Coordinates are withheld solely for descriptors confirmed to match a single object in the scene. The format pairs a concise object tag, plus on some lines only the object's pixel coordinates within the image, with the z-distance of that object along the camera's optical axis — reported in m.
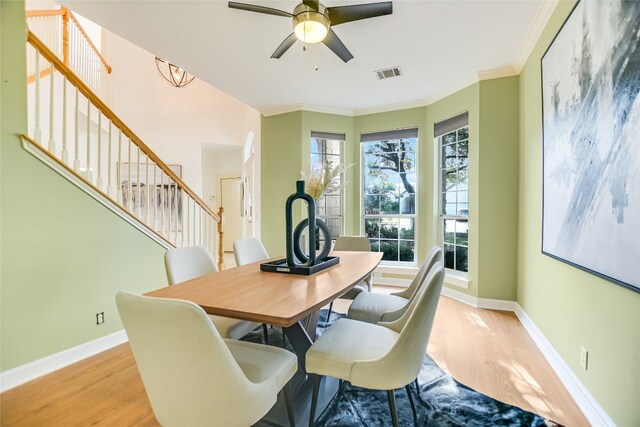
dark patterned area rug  1.54
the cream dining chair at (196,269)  1.78
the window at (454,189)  3.63
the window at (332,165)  4.50
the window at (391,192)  4.33
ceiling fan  1.82
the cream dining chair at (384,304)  1.90
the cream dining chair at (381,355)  1.18
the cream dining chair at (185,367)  0.87
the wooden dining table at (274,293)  1.14
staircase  2.14
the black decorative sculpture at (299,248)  1.84
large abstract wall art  1.18
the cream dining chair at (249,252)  2.38
